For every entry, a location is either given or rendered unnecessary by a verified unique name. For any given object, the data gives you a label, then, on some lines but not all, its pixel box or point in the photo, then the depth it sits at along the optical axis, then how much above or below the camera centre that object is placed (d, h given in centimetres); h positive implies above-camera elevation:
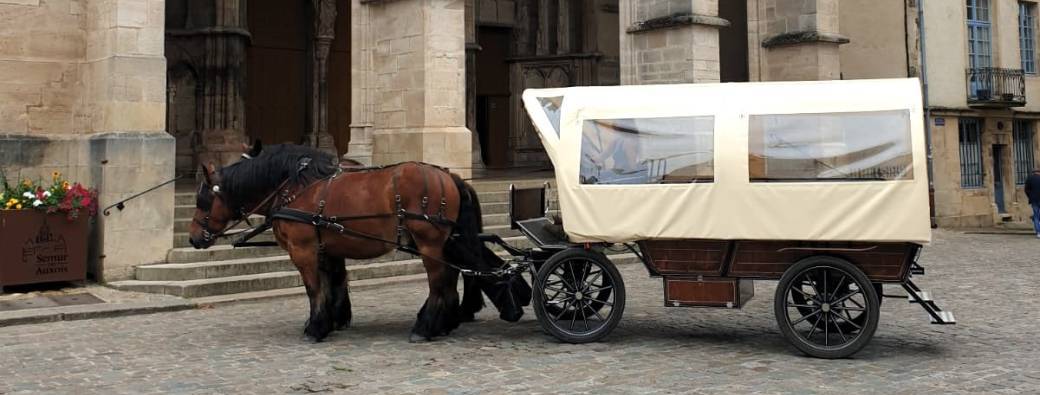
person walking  1875 +87
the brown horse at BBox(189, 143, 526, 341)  643 +18
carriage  564 +26
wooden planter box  849 -3
